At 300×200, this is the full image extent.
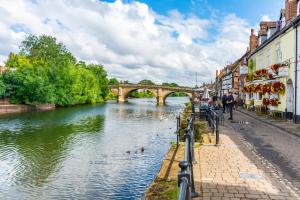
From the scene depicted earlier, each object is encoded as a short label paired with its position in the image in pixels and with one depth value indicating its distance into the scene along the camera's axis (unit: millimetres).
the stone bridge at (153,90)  59397
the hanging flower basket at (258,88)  16836
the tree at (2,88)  32483
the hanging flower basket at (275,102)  15463
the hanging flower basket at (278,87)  14648
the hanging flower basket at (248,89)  19385
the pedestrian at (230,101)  14618
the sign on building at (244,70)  23356
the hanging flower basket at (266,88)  15685
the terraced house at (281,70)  13389
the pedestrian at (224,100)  17704
